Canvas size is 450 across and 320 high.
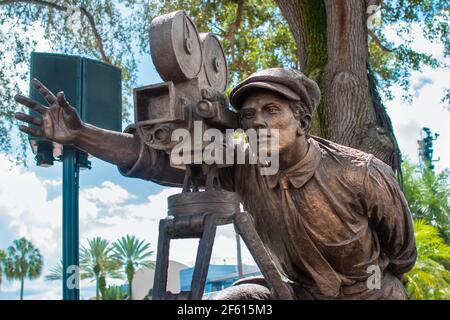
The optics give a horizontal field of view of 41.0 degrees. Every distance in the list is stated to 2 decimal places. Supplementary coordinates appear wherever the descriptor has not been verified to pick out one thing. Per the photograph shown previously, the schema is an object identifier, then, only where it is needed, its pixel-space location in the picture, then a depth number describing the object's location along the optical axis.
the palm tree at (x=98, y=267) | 15.63
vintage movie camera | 2.48
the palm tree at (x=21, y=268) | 25.83
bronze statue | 2.70
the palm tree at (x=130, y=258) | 16.34
